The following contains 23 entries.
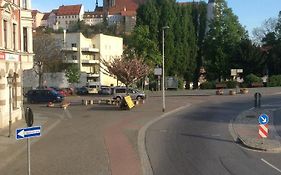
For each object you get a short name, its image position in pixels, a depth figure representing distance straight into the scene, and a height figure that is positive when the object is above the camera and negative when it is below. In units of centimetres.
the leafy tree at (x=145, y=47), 6077 +621
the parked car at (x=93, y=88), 5816 -69
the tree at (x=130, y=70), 5628 +212
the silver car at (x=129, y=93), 4150 -111
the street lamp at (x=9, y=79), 2139 +33
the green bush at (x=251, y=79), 5729 +56
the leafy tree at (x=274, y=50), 6536 +598
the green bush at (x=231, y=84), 5676 -21
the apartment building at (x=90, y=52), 7845 +720
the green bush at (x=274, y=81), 5777 +22
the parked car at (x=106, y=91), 5372 -111
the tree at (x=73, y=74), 6676 +186
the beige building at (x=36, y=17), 15058 +2882
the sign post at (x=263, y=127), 1739 -220
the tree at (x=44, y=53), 6183 +548
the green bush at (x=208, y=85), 5951 -36
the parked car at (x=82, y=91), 5707 -115
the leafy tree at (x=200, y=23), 7010 +1180
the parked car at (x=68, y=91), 5531 -111
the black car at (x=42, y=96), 4171 -139
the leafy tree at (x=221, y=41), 6550 +792
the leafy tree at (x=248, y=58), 6178 +429
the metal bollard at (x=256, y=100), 3178 -160
